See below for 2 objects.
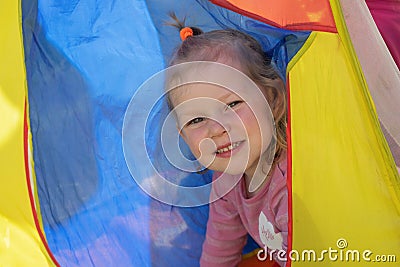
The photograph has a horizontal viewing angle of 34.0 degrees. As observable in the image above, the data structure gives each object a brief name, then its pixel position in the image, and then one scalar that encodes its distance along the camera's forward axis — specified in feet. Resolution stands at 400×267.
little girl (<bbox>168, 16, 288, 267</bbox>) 3.53
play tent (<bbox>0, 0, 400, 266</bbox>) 2.88
